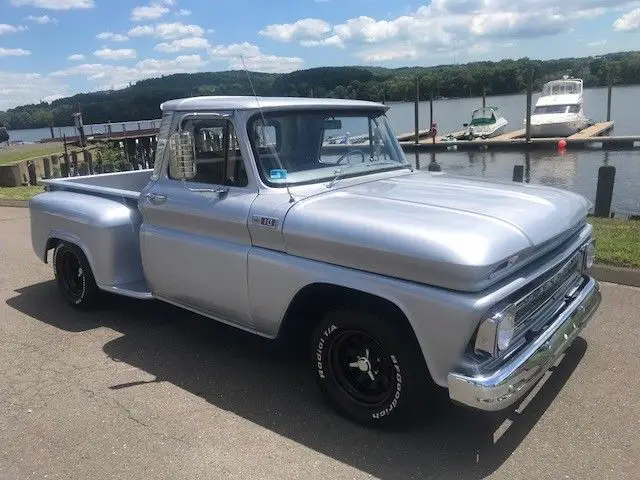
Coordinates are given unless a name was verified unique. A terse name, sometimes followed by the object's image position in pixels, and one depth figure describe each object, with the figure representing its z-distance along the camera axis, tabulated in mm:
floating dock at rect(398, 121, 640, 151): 30906
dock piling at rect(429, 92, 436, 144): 35906
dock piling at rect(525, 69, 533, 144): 32969
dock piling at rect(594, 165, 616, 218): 9617
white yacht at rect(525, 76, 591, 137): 35906
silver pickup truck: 3006
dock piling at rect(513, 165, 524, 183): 14055
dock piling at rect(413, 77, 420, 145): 36094
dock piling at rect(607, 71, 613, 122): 42750
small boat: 38812
